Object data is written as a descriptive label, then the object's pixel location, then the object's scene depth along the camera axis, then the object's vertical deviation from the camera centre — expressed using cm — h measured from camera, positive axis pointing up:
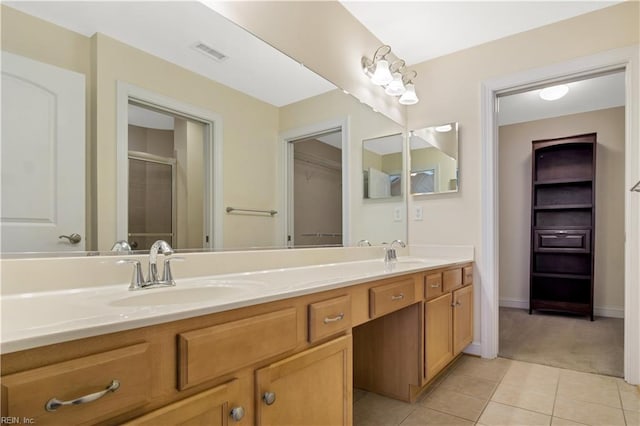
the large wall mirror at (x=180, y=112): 109 +45
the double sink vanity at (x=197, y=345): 60 -31
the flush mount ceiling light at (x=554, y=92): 334 +116
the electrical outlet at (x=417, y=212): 292 -1
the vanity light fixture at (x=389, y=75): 252 +102
